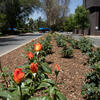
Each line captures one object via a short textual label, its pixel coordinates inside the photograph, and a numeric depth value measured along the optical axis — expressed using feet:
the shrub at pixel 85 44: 21.42
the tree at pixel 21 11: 121.08
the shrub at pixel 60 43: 25.74
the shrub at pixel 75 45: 25.65
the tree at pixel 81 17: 119.06
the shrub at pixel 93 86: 7.04
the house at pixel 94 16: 119.65
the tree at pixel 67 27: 226.17
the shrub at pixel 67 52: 18.57
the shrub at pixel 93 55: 11.40
